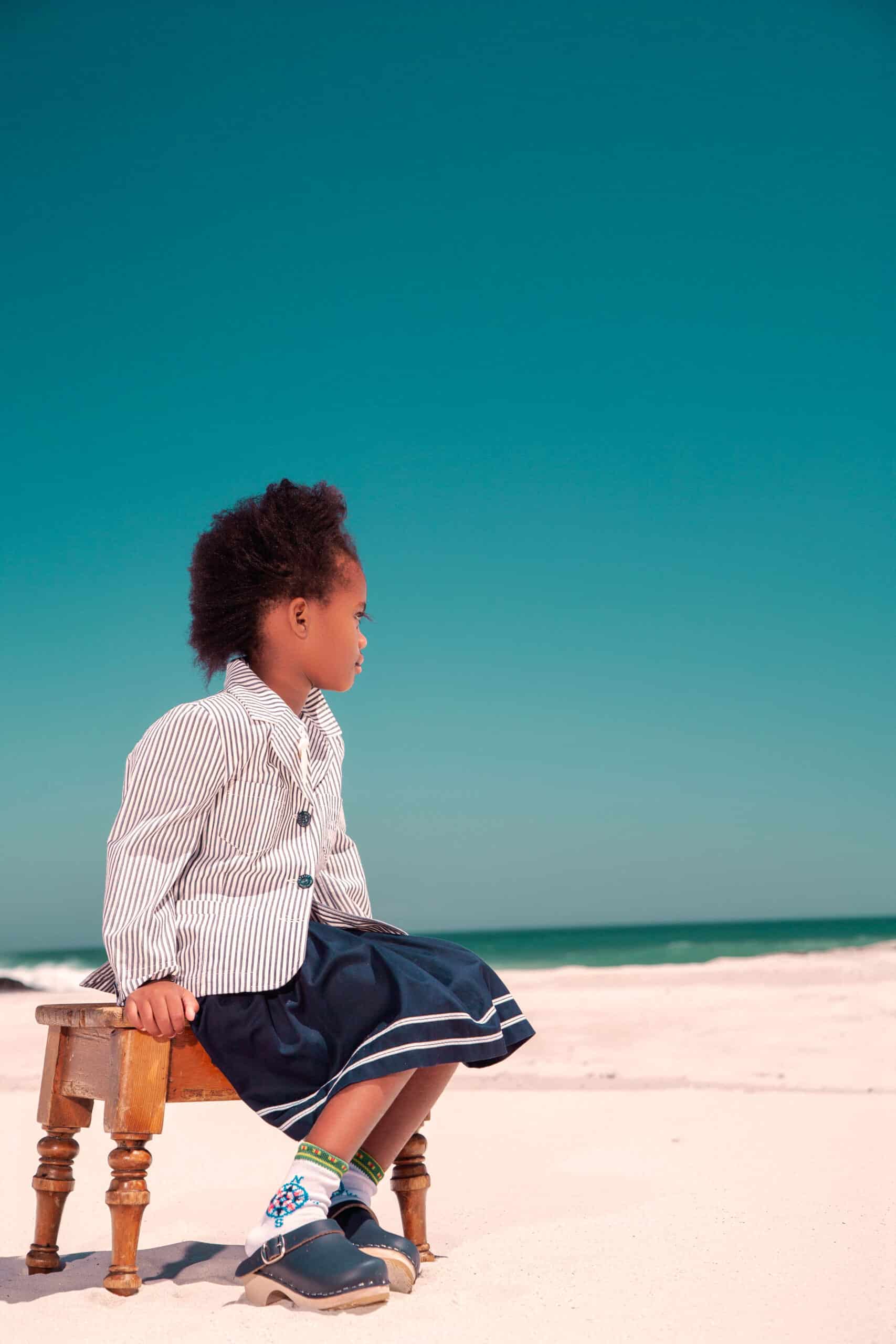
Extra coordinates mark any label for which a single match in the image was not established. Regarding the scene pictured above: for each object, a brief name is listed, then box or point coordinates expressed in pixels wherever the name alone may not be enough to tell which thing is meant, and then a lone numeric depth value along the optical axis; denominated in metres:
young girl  2.13
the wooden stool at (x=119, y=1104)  2.14
